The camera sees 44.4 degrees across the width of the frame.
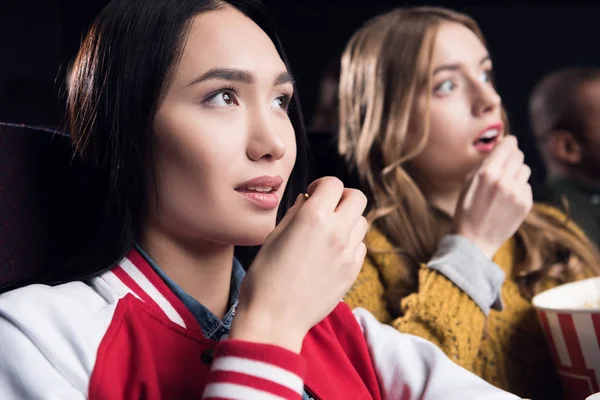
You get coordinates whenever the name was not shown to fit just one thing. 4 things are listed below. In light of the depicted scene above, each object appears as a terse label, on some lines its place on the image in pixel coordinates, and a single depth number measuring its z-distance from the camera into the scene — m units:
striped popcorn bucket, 1.03
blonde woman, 1.19
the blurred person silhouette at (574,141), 2.08
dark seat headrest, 0.84
